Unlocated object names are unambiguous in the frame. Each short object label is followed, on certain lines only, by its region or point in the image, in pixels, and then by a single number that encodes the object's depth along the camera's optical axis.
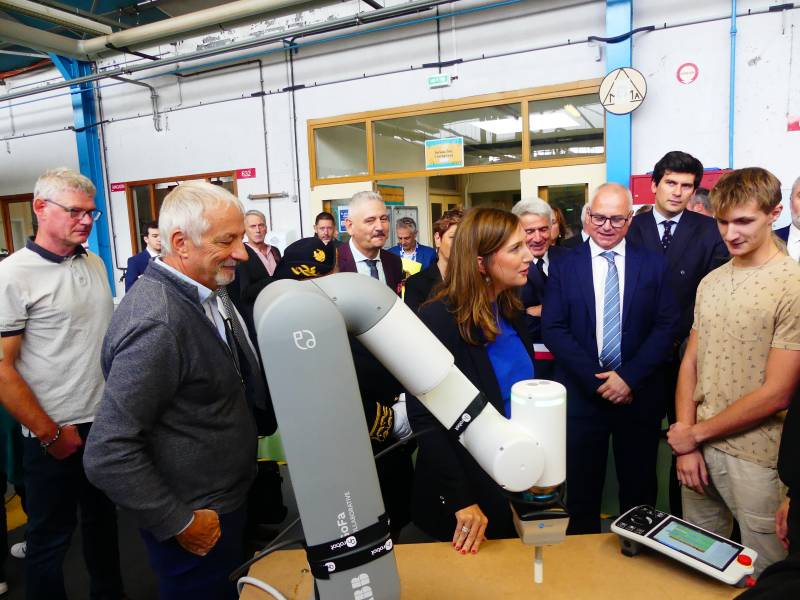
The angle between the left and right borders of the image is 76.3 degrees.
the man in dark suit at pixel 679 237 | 2.20
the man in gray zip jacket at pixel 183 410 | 1.02
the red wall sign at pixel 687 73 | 4.02
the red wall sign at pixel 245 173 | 5.91
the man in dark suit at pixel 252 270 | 1.37
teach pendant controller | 0.87
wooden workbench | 0.87
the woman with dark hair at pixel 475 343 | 1.20
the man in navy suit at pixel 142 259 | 4.02
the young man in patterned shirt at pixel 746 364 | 1.32
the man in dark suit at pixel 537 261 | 2.39
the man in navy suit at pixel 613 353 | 1.86
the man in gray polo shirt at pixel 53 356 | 1.58
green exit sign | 4.86
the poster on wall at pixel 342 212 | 5.68
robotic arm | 0.55
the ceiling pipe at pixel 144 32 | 4.62
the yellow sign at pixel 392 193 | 5.65
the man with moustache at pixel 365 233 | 2.44
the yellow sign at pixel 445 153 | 5.09
